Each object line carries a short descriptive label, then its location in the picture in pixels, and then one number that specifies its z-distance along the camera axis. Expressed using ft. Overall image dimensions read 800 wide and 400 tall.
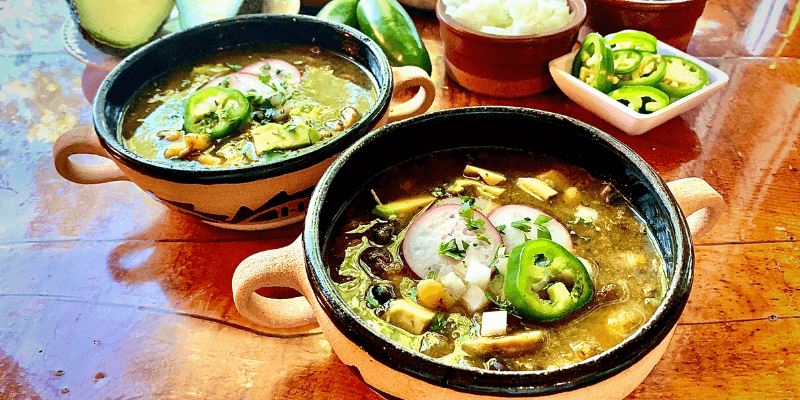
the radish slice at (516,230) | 1.65
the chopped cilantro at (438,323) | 1.54
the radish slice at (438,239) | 1.62
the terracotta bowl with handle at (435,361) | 1.39
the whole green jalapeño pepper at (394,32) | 2.27
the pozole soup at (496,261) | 1.53
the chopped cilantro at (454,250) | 1.61
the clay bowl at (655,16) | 2.32
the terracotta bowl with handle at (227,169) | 1.72
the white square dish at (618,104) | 2.06
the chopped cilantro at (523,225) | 1.65
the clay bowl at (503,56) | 2.20
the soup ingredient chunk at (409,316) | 1.54
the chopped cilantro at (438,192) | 1.75
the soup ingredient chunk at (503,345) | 1.50
